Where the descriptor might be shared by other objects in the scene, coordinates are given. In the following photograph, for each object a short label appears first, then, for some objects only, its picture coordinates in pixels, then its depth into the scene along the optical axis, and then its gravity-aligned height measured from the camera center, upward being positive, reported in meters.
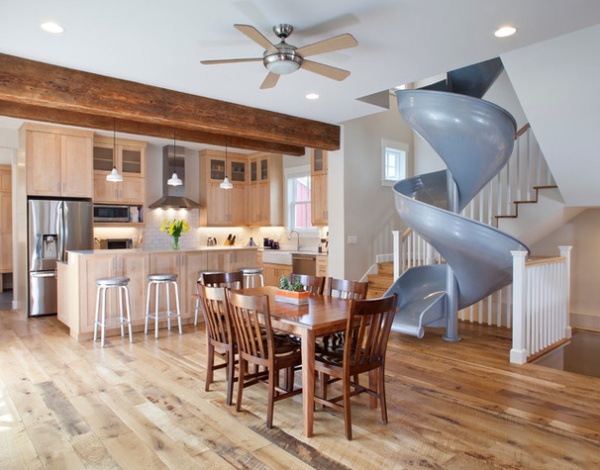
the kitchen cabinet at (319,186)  7.60 +0.78
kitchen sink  8.15 -0.51
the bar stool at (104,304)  5.02 -0.88
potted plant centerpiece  3.39 -0.50
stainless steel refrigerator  6.50 -0.14
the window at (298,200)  8.75 +0.61
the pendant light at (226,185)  7.13 +0.75
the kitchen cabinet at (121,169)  7.39 +1.09
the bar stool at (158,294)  5.40 -0.82
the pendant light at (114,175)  5.87 +0.76
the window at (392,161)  7.10 +1.17
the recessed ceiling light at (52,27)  3.08 +1.48
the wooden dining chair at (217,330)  3.21 -0.79
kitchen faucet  8.72 -0.16
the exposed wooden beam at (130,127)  5.18 +1.44
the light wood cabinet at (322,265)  7.52 -0.61
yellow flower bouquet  5.91 +0.04
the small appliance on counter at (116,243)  7.67 -0.22
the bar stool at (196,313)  5.88 -1.13
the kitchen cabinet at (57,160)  6.52 +1.11
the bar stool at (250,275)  6.12 -0.64
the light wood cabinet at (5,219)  9.65 +0.28
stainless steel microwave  7.36 +0.31
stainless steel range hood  8.19 +1.08
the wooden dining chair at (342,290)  3.52 -0.51
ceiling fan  2.82 +1.23
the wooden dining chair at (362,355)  2.70 -0.85
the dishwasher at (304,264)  7.73 -0.61
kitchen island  5.20 -0.54
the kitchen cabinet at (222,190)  8.79 +0.84
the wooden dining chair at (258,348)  2.88 -0.86
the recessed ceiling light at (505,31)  3.20 +1.48
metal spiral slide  4.34 +0.37
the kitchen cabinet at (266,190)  8.98 +0.85
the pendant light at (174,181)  6.51 +0.75
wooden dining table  2.75 -0.64
